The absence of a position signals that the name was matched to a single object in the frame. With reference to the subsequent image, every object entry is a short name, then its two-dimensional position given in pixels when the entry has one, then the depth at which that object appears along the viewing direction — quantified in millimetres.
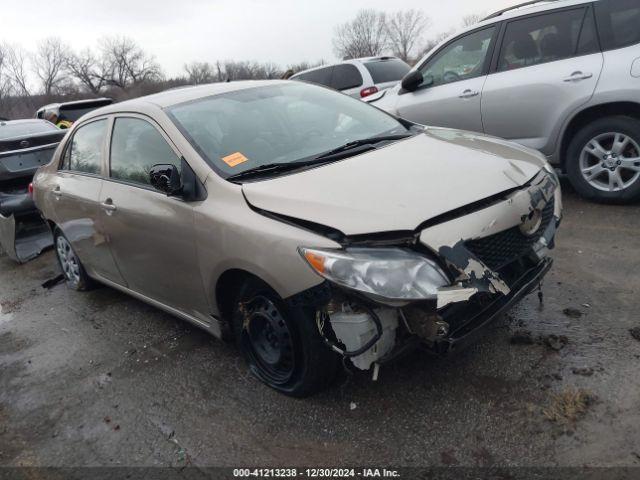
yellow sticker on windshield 3021
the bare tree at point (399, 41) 78062
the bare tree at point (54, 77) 70125
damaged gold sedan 2340
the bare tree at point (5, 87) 53469
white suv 9977
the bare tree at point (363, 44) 74500
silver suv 4637
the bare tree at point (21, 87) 60059
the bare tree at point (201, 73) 76125
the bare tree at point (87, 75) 77750
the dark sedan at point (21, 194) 6102
